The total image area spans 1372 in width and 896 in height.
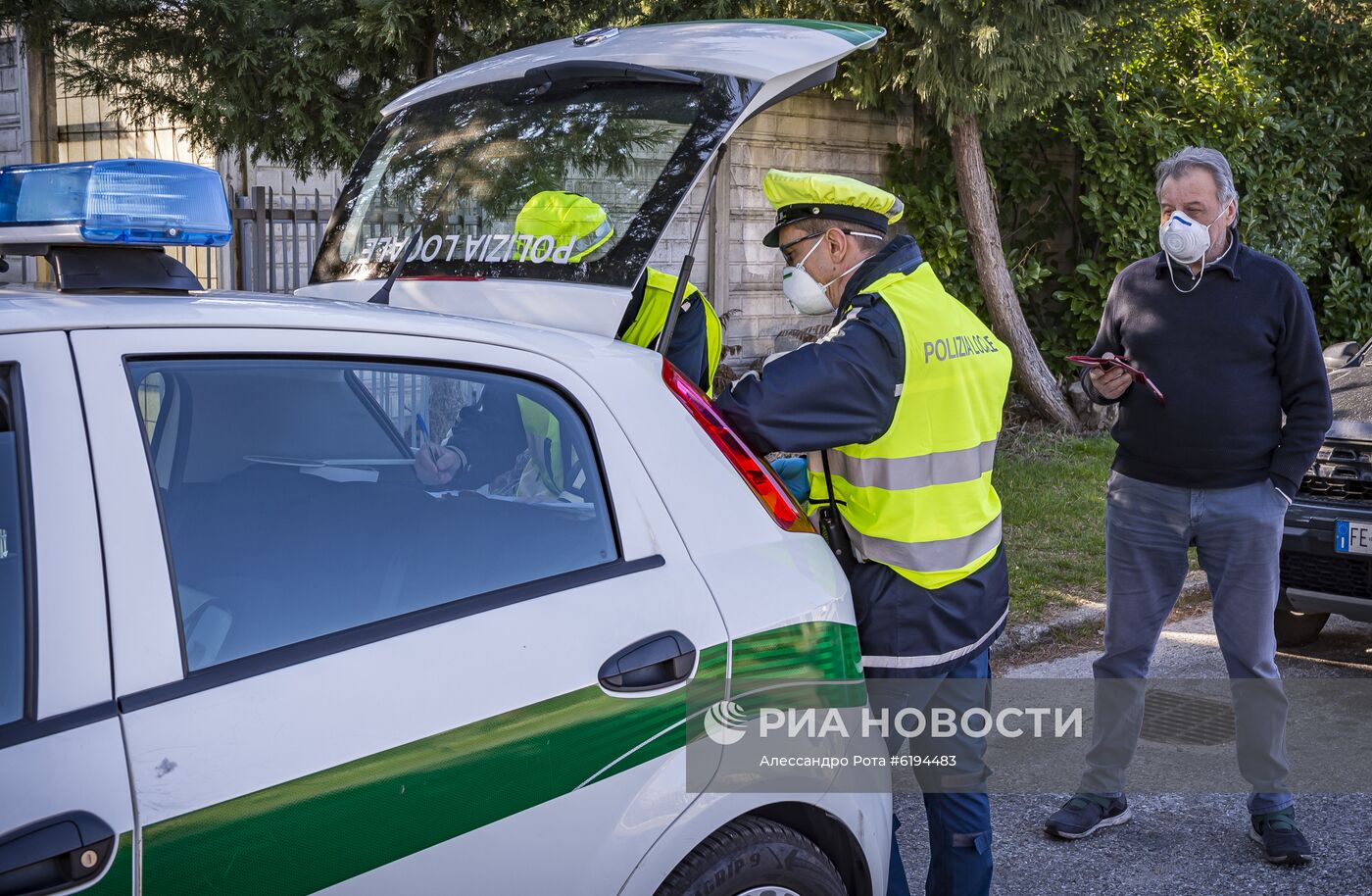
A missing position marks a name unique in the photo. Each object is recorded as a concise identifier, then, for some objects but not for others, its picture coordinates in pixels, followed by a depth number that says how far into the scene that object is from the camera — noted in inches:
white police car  72.2
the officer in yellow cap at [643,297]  134.1
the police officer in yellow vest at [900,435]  115.0
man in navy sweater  156.9
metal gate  313.3
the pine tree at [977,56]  333.7
